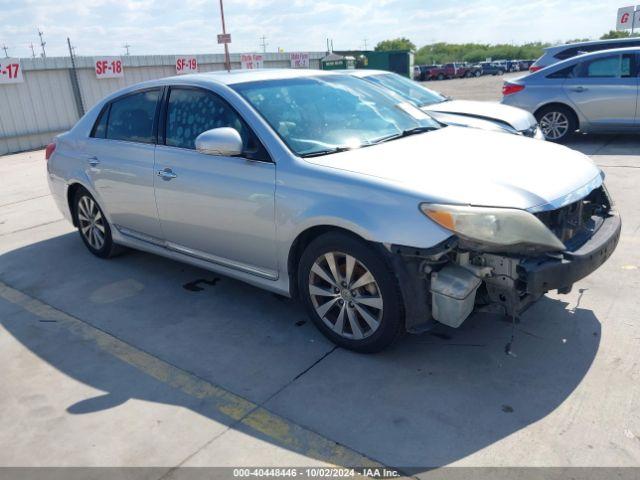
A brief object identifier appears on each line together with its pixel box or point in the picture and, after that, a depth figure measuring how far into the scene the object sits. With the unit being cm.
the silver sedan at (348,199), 292
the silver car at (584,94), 899
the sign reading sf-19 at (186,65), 1788
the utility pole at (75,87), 1517
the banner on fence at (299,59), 2238
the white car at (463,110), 714
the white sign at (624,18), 2073
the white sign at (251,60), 2006
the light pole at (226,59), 1794
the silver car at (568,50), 1104
